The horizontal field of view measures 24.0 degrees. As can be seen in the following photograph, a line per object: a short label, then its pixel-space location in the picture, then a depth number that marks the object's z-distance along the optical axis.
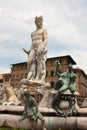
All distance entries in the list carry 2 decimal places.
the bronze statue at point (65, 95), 6.83
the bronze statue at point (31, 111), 5.99
